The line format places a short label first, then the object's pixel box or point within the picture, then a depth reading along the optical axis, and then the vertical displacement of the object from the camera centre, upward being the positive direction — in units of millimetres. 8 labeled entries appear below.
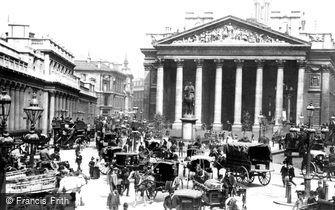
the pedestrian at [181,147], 40903 -3643
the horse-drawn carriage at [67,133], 42594 -2791
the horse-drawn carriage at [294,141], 38969 -2813
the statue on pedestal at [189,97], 47781 +721
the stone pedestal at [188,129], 48500 -2453
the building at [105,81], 122812 +5466
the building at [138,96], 160525 +2377
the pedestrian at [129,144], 41562 -3543
